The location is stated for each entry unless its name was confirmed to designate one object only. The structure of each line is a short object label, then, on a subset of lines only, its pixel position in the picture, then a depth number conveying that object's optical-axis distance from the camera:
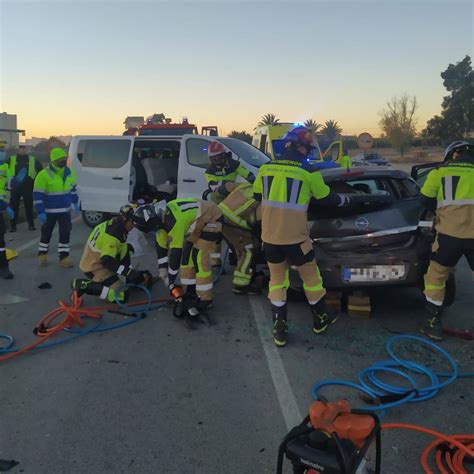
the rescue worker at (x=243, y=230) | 5.62
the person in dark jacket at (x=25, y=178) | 10.89
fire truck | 16.03
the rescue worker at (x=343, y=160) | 12.31
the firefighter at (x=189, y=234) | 5.06
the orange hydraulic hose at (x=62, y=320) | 4.49
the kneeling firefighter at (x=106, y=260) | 5.50
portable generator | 1.93
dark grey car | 4.42
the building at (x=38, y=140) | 56.54
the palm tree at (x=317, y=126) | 48.97
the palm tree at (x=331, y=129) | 56.72
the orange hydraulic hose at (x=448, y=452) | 2.59
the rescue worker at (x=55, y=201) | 7.36
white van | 9.12
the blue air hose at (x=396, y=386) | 3.32
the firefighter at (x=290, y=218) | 4.20
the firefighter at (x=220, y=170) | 6.89
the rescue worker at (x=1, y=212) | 6.83
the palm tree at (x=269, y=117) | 54.91
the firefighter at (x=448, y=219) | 4.13
